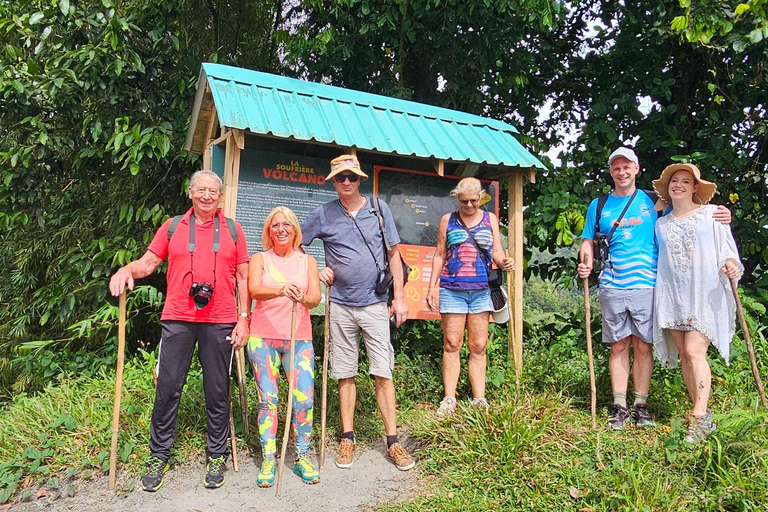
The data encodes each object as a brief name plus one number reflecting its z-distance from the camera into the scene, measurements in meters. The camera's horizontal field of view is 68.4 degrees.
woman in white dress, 3.89
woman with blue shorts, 4.45
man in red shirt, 3.66
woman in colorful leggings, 3.72
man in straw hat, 4.02
